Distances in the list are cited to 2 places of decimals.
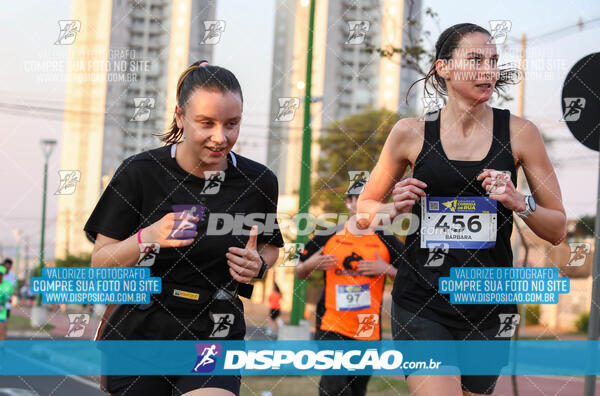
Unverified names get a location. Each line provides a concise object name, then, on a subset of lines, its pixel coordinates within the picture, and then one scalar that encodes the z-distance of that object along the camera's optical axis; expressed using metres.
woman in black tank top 3.05
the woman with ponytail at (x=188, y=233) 2.84
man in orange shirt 5.87
